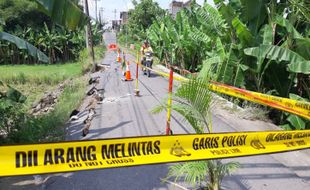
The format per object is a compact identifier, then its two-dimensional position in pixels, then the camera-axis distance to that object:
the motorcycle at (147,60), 17.31
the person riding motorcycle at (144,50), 17.53
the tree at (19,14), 37.41
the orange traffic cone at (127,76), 15.34
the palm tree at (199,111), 3.73
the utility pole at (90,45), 21.79
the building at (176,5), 50.45
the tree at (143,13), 40.72
